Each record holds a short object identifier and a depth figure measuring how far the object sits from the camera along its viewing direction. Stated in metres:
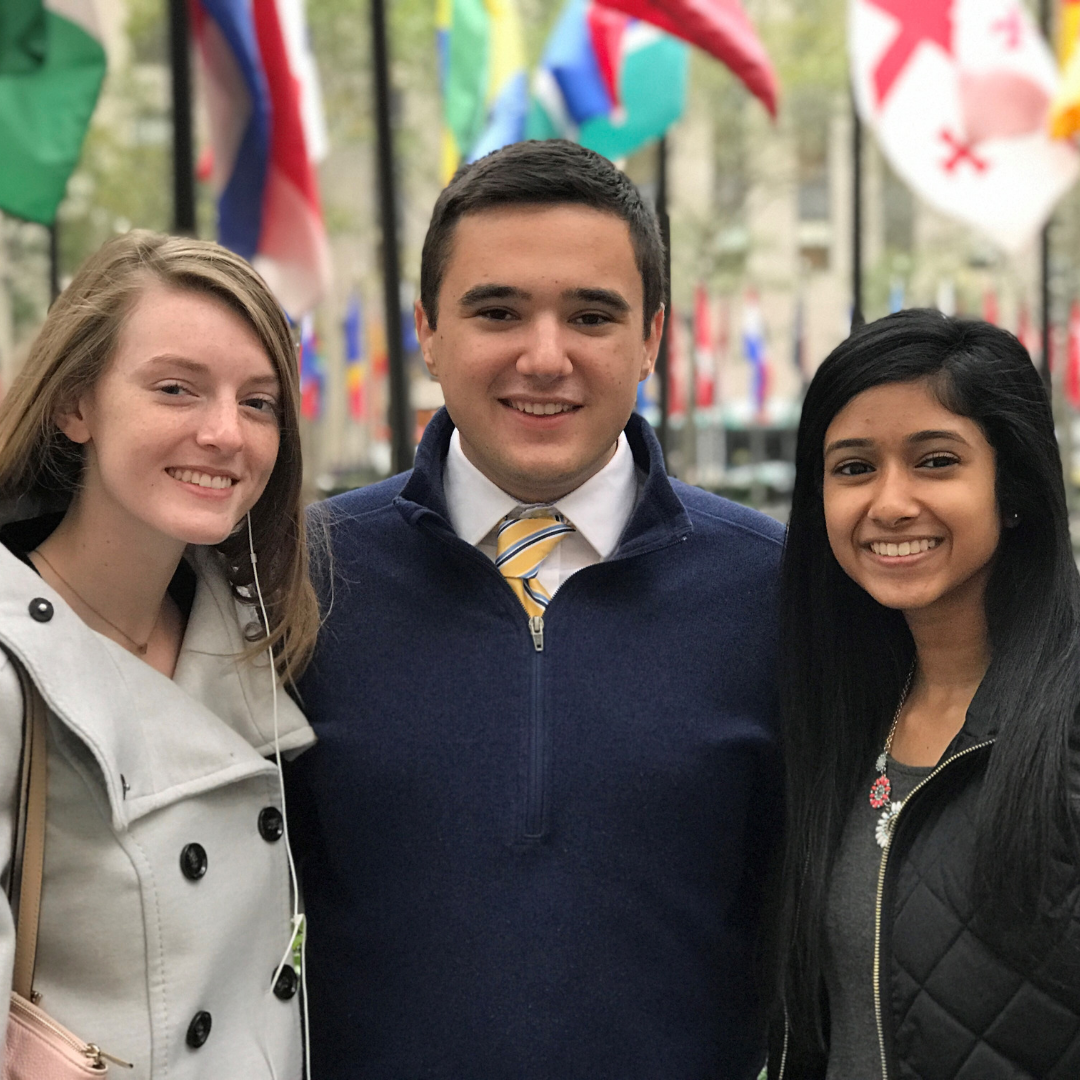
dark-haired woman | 2.65
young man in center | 3.07
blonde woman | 2.57
